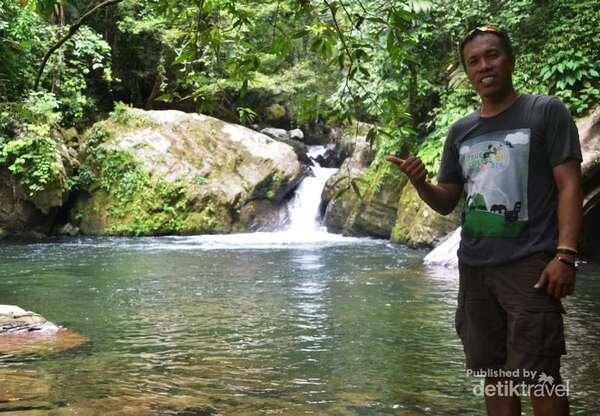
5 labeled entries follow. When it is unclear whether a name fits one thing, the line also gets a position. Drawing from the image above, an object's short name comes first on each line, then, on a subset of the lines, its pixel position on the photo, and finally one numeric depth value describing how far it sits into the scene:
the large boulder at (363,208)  14.89
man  2.17
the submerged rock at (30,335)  5.10
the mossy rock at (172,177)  16.83
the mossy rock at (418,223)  12.50
